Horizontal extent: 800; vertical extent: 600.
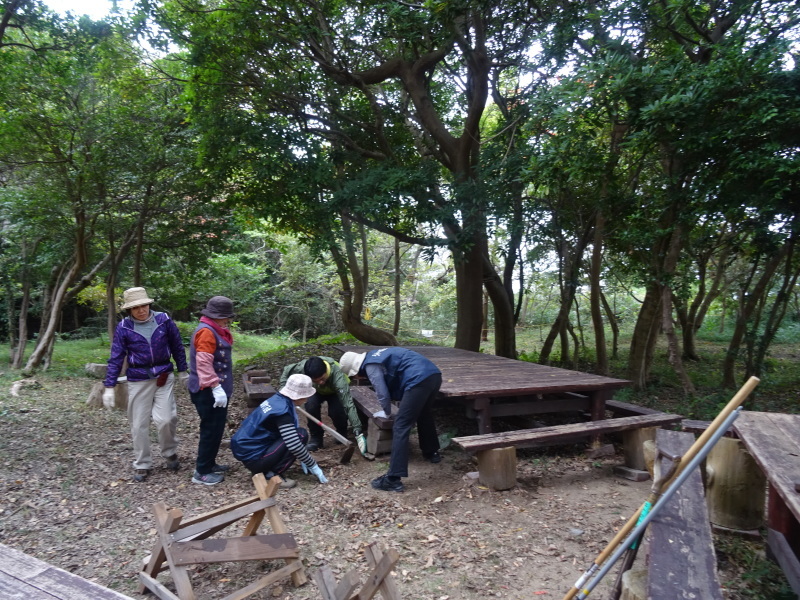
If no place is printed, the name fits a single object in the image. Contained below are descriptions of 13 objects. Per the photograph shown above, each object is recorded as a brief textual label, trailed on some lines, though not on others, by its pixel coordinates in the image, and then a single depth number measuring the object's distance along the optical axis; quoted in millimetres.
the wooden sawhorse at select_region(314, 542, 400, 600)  2641
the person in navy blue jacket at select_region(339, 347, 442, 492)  4953
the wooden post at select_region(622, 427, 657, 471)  5281
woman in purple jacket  5164
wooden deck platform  5723
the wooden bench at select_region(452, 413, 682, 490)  4840
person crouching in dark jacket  4859
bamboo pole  1977
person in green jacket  5469
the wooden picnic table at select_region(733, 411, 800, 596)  2752
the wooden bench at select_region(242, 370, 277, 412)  6996
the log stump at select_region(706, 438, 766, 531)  3887
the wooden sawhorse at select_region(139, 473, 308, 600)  3076
